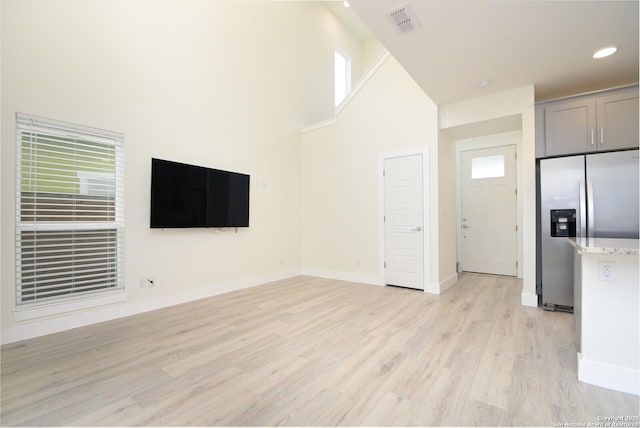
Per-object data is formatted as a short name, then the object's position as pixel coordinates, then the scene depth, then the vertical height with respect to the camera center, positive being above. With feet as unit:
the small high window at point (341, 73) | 23.33 +12.26
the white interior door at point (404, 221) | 14.19 -0.21
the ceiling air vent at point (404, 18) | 7.30 +5.42
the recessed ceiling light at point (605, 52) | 9.07 +5.44
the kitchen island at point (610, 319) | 5.72 -2.16
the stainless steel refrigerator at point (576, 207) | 9.86 +0.35
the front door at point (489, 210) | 17.34 +0.42
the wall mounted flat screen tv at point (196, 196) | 11.30 +0.96
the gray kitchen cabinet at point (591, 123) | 10.12 +3.57
